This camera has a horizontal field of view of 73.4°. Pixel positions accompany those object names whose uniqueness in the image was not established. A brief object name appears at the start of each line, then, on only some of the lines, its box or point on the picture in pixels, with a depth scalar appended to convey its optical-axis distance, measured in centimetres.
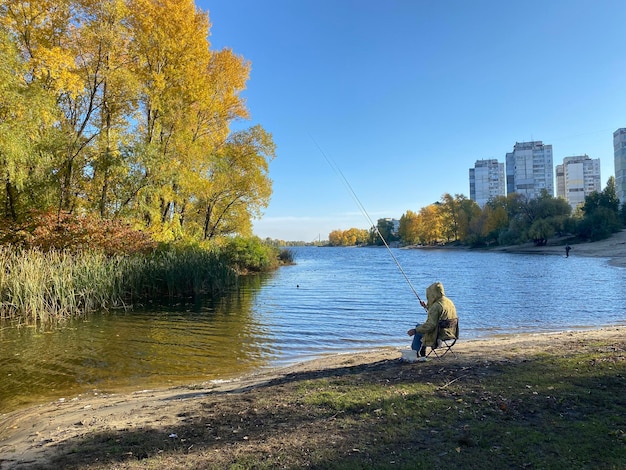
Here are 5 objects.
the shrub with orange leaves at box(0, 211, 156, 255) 1581
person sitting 629
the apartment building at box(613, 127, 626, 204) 8912
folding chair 626
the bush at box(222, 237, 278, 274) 3288
